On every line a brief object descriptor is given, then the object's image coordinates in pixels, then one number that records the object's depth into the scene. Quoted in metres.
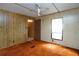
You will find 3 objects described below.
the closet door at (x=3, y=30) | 2.64
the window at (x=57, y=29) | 3.14
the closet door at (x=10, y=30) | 2.92
